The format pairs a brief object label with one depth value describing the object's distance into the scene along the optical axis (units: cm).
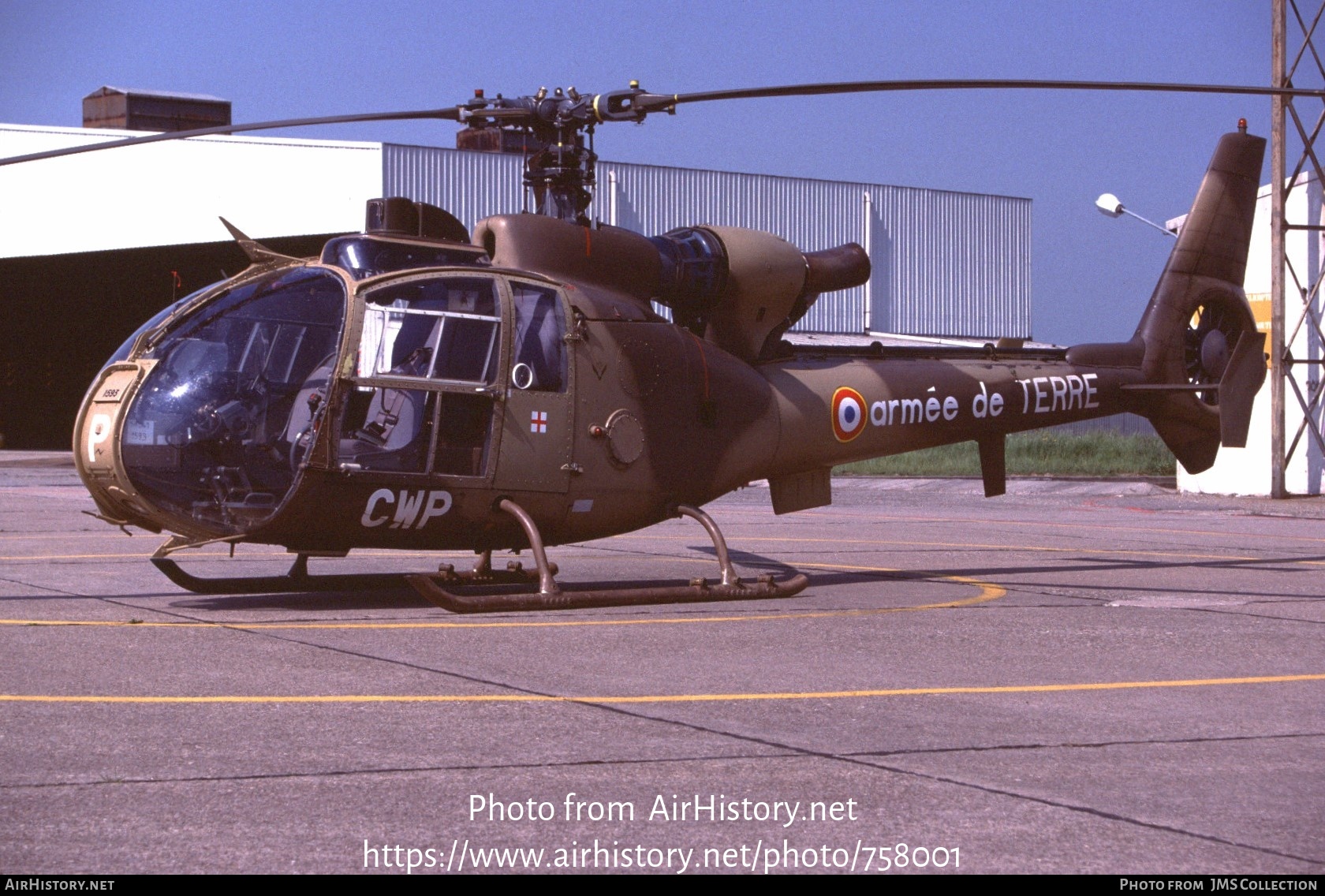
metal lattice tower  2911
